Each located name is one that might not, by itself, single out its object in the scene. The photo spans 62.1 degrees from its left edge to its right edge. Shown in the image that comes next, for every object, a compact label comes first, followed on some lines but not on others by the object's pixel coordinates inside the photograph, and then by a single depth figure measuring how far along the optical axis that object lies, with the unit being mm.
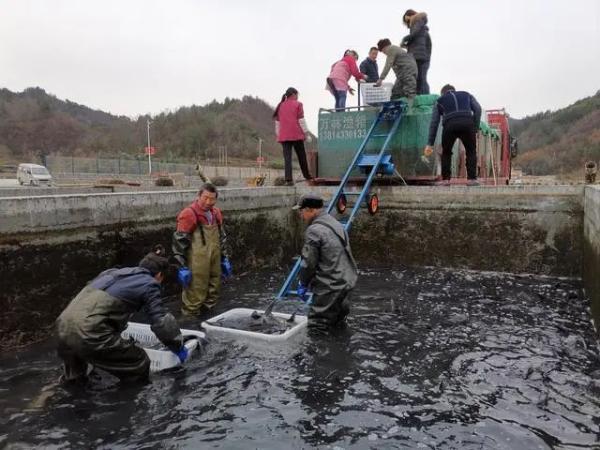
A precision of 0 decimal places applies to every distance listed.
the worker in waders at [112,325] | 4270
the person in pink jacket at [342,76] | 11180
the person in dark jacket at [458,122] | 9070
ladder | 9359
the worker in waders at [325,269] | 5719
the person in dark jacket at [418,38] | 10625
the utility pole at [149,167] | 50381
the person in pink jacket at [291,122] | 10406
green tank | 10141
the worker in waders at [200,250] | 6684
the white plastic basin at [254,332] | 5332
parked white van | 30125
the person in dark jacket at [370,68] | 12172
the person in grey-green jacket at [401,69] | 10188
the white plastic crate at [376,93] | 10102
